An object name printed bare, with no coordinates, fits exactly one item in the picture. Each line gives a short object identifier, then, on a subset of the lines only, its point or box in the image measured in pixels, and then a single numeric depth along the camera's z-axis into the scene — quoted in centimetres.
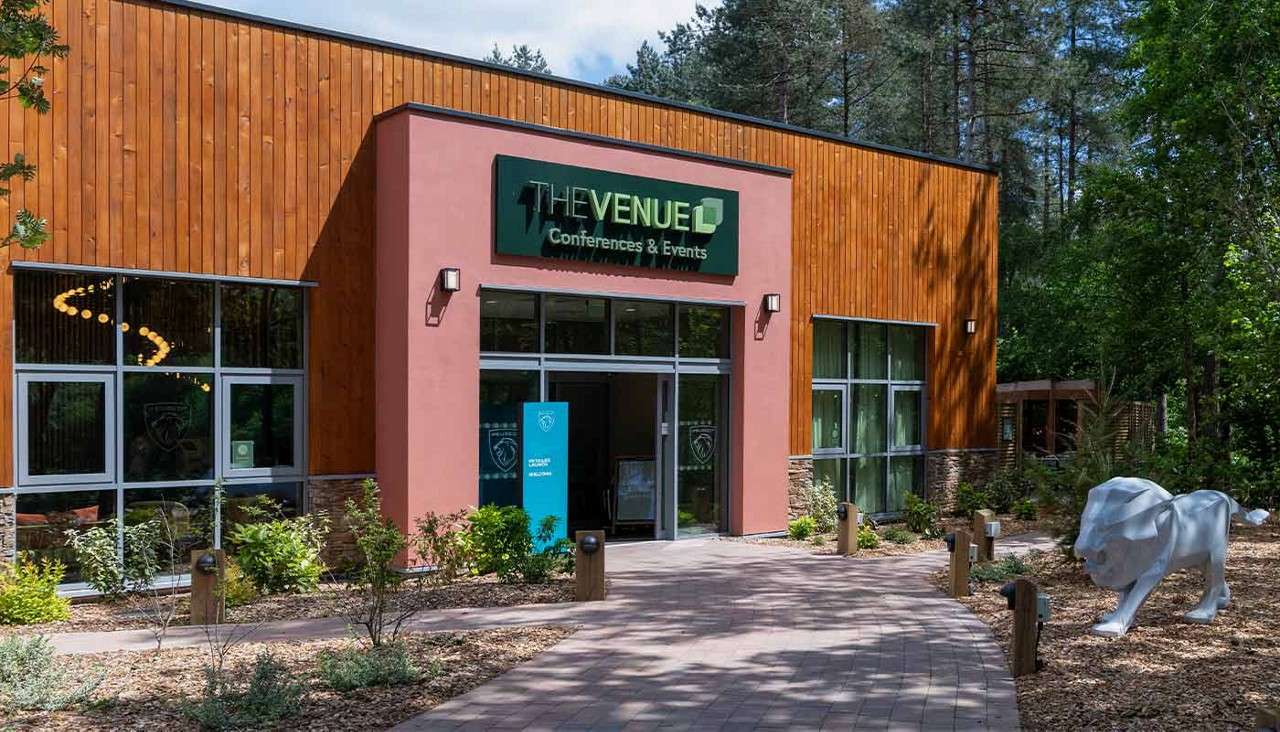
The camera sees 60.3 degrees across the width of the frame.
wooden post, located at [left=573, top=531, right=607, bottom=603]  1037
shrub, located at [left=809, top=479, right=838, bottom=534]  1658
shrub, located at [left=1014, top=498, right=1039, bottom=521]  1789
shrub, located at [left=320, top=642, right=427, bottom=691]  711
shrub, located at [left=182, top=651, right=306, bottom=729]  625
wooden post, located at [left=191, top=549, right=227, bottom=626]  930
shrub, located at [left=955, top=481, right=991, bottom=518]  1831
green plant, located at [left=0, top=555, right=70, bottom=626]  952
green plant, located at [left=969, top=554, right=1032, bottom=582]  1165
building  1087
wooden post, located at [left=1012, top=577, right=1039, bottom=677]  754
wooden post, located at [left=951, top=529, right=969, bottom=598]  1071
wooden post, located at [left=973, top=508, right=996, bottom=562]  1271
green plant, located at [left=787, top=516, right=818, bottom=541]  1569
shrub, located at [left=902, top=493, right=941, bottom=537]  1623
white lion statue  830
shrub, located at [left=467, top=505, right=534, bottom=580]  1134
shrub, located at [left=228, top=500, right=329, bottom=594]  1092
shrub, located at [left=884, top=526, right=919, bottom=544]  1521
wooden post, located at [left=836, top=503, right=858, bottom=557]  1391
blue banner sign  1327
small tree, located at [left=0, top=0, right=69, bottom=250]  598
